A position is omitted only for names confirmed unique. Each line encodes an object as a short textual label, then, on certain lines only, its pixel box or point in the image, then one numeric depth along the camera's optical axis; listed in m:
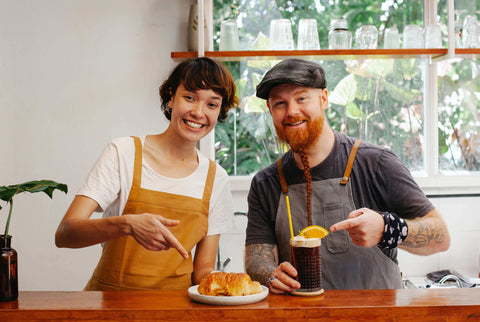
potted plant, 1.39
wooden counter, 1.29
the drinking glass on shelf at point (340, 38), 2.92
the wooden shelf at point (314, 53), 2.85
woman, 1.82
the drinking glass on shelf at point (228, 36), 2.91
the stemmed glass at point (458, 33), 2.95
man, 1.75
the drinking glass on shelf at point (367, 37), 2.98
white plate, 1.31
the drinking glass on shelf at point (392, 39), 3.00
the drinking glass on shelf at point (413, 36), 2.95
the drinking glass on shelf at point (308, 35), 2.95
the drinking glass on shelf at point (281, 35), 2.94
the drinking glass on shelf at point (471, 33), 2.95
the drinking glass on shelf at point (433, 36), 2.92
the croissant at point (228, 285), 1.34
